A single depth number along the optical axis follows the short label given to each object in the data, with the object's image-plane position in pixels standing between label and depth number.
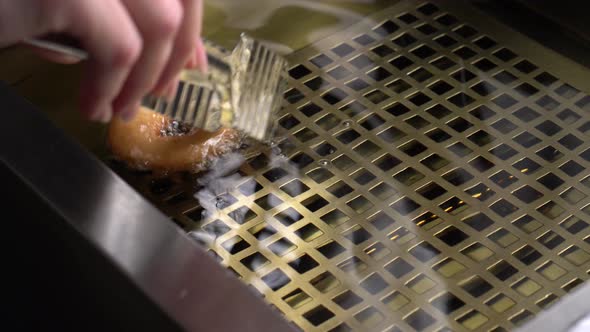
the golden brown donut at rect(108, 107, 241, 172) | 0.99
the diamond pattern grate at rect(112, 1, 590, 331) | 0.92
